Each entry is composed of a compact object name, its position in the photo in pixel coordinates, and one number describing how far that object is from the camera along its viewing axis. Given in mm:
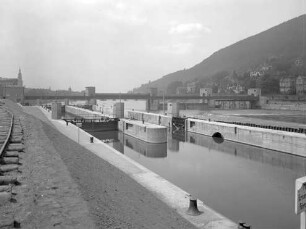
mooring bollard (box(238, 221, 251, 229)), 10711
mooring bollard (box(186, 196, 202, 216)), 12617
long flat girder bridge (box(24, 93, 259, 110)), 134750
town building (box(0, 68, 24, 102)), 103525
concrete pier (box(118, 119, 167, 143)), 41531
